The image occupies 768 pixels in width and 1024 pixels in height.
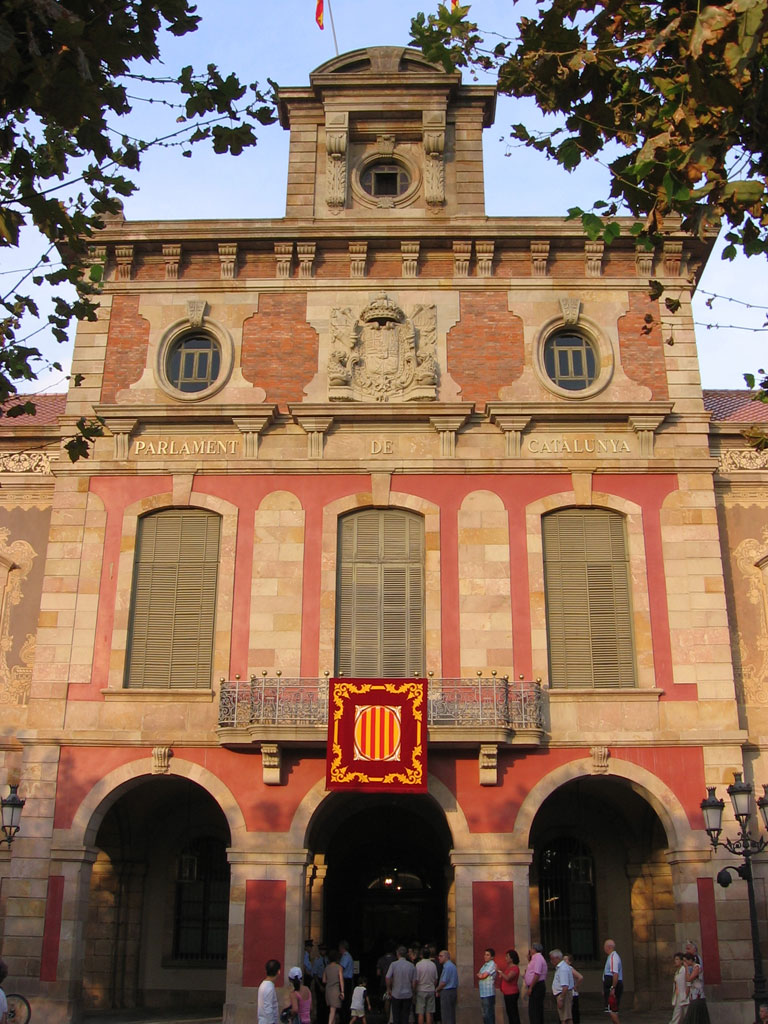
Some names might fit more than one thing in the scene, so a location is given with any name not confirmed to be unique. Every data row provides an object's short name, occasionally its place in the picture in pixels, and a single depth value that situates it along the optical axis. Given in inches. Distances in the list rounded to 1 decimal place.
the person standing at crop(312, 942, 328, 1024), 765.1
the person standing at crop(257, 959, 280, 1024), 539.5
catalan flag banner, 737.0
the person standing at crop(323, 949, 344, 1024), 708.0
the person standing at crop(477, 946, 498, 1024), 679.1
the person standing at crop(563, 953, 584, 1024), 682.2
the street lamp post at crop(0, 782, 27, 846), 713.0
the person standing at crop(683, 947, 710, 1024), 605.9
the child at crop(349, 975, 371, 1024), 678.5
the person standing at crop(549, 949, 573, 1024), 661.9
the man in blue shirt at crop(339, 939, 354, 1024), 764.0
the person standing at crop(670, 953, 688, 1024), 628.1
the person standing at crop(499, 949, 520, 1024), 679.1
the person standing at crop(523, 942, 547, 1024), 676.7
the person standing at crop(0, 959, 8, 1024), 445.7
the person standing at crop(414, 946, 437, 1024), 704.4
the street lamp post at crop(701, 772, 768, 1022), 624.7
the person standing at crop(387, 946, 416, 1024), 703.1
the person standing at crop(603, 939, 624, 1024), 673.6
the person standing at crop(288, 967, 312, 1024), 594.9
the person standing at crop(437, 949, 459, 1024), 698.2
